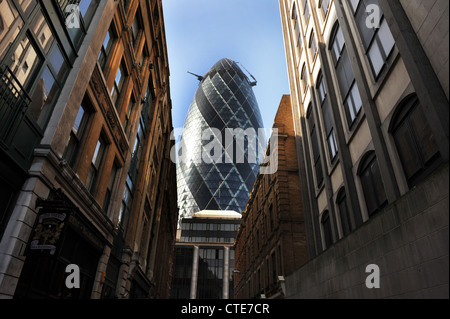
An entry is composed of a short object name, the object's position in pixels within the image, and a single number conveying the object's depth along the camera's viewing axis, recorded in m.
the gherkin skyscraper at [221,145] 141.00
